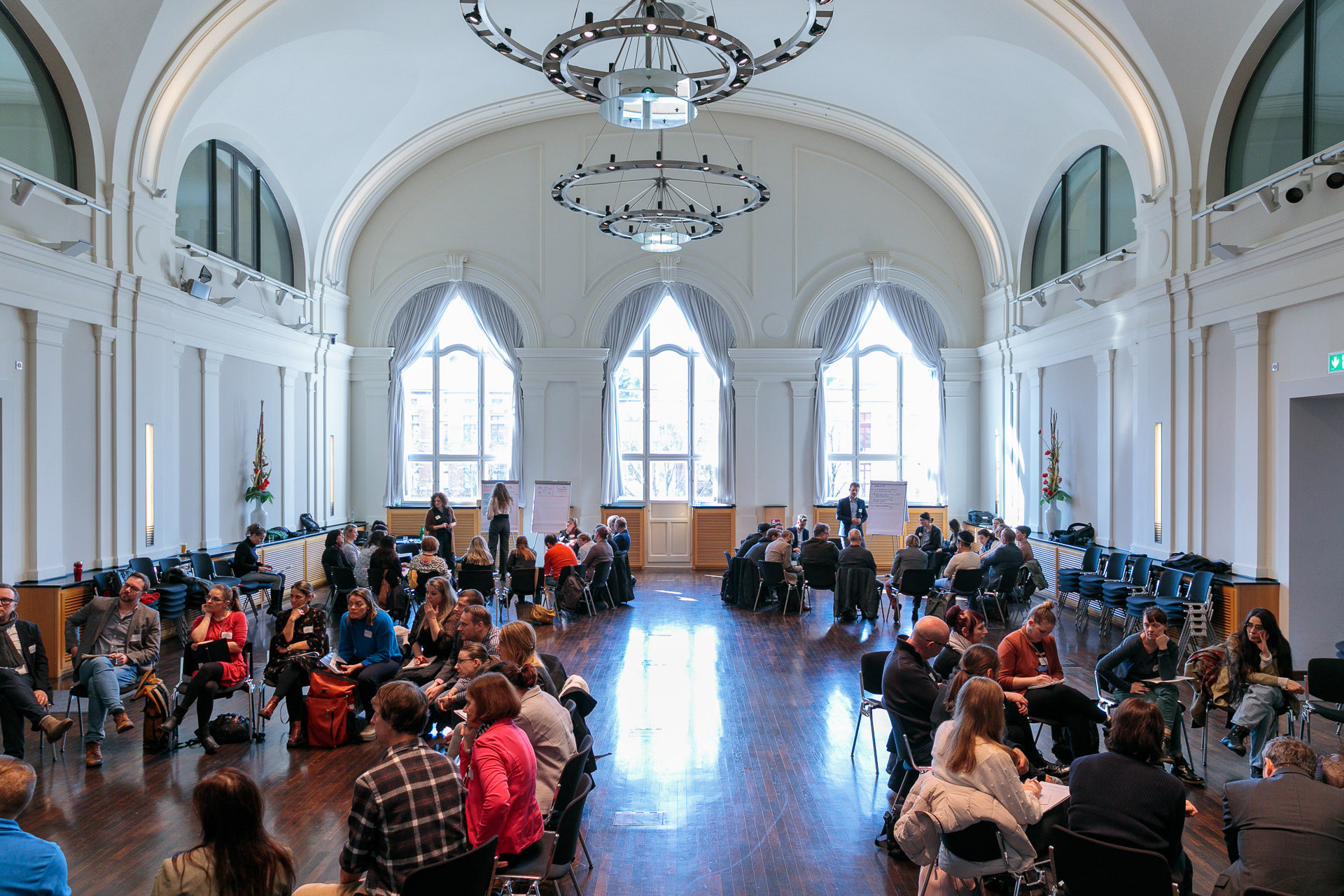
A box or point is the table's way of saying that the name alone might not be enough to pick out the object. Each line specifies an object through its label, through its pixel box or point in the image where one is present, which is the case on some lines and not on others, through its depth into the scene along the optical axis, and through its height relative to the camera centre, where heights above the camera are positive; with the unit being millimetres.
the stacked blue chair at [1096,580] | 9859 -1400
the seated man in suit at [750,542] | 12305 -1192
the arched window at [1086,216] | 11367 +3270
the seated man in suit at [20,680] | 5695 -1436
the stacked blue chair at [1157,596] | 8648 -1395
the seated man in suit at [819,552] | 11094 -1194
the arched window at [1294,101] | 7727 +3247
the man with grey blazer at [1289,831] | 3133 -1349
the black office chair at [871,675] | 5719 -1403
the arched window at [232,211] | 11133 +3316
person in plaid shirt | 3008 -1235
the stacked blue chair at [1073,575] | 10375 -1407
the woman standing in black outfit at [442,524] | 12438 -939
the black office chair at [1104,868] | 2951 -1389
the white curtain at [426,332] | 15516 +2154
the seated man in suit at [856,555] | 10867 -1210
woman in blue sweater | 6375 -1380
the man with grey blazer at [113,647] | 6137 -1364
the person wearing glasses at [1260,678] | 5516 -1397
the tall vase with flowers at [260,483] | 12211 -350
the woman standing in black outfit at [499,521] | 13422 -962
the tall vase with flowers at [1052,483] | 12461 -391
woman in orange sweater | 4957 -1338
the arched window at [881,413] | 15719 +740
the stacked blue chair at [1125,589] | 9312 -1404
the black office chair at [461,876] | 2789 -1335
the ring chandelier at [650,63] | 5789 +2802
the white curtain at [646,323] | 15523 +2127
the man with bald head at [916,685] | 4766 -1228
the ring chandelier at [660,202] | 10602 +4309
